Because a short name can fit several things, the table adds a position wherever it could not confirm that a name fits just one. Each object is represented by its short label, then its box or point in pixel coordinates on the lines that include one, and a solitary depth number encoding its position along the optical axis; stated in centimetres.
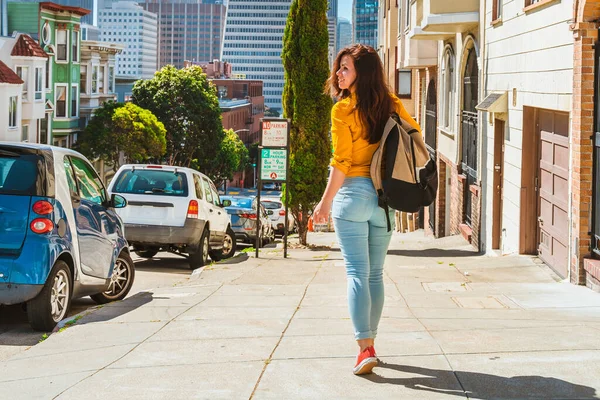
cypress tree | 2066
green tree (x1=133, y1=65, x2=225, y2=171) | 6775
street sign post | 1666
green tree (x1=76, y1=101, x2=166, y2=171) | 5806
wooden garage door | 1115
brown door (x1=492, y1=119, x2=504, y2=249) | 1577
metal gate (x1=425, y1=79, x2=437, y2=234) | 2703
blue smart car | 818
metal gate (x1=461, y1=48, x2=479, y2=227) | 1894
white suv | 1545
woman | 560
